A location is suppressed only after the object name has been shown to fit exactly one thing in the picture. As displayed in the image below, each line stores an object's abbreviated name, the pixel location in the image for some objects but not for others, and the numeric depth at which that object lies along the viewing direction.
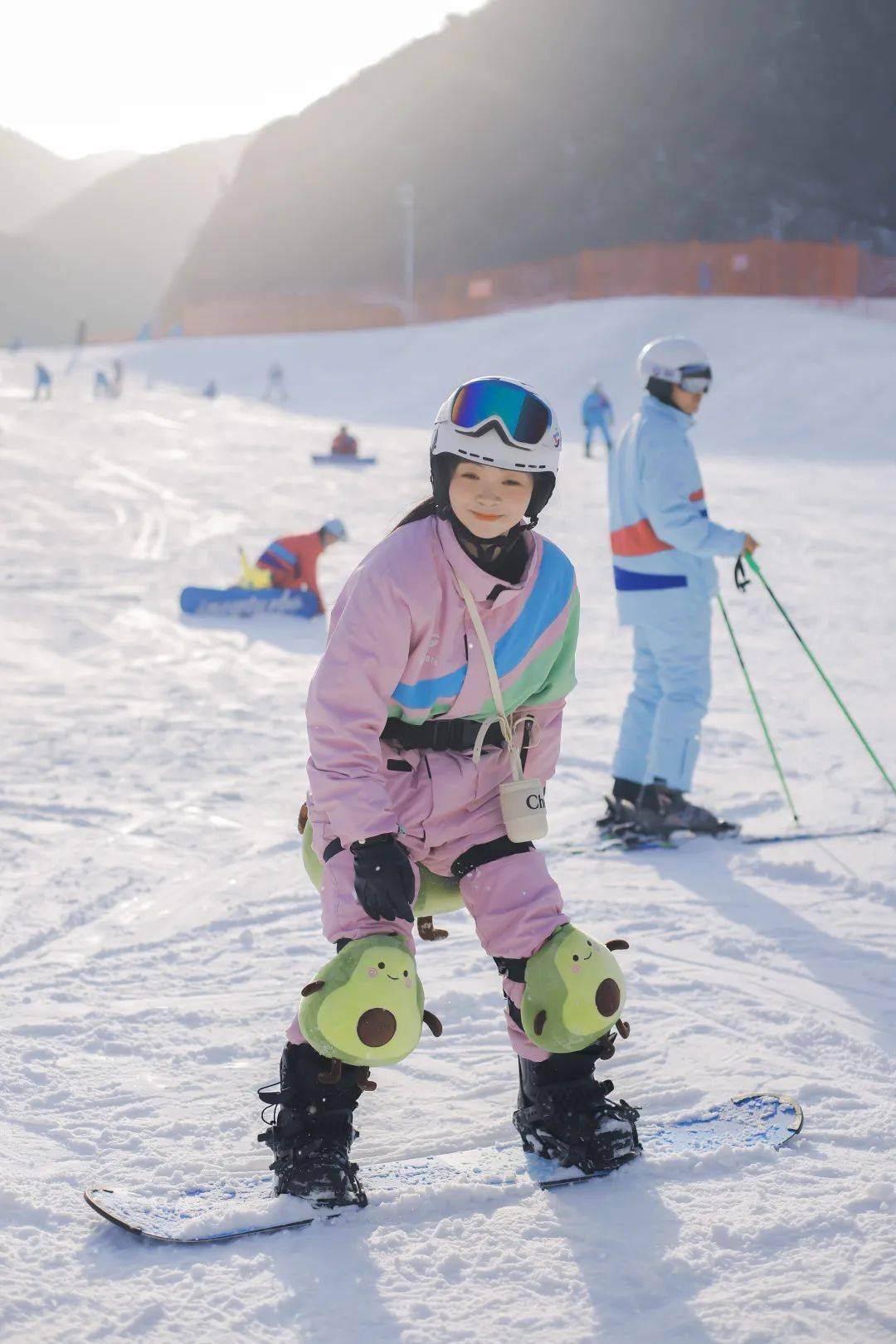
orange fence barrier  29.11
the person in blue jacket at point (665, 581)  4.62
